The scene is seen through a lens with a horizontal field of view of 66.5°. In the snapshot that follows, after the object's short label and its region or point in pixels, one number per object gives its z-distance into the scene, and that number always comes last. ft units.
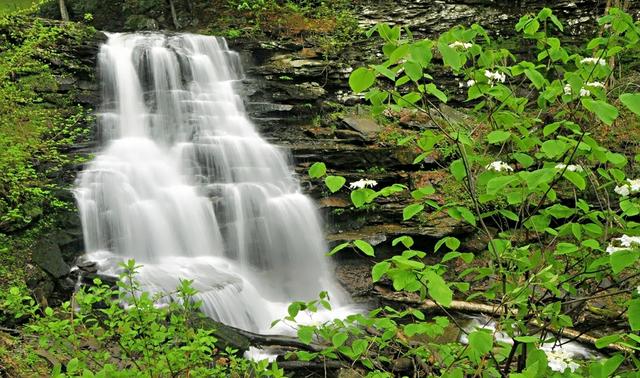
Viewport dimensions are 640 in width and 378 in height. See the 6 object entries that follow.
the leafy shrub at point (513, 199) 5.17
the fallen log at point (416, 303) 14.02
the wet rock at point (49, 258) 20.99
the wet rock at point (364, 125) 35.72
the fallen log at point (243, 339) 16.53
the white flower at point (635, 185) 5.91
